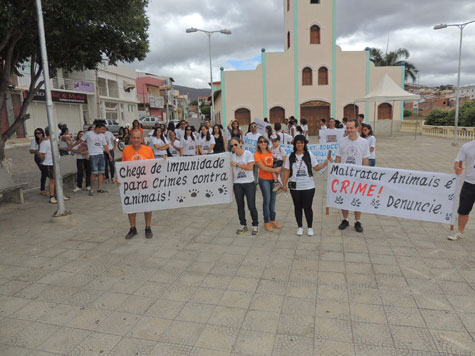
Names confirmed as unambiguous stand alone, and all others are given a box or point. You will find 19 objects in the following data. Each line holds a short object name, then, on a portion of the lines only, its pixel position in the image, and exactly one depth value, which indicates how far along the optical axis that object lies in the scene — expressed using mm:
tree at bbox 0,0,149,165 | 7164
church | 29906
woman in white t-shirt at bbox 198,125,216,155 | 9914
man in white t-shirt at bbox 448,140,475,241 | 4992
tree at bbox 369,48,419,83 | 41469
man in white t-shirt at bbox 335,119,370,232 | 5785
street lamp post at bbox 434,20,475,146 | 19422
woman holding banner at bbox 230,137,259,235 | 5645
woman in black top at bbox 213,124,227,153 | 9961
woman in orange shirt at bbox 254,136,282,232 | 5727
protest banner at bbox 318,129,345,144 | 11297
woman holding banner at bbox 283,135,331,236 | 5430
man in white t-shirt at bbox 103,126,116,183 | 10008
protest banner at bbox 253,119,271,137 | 12711
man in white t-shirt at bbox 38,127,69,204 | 8273
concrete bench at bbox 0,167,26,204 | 7780
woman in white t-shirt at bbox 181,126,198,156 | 10344
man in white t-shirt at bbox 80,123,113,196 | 8922
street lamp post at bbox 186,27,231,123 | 24875
